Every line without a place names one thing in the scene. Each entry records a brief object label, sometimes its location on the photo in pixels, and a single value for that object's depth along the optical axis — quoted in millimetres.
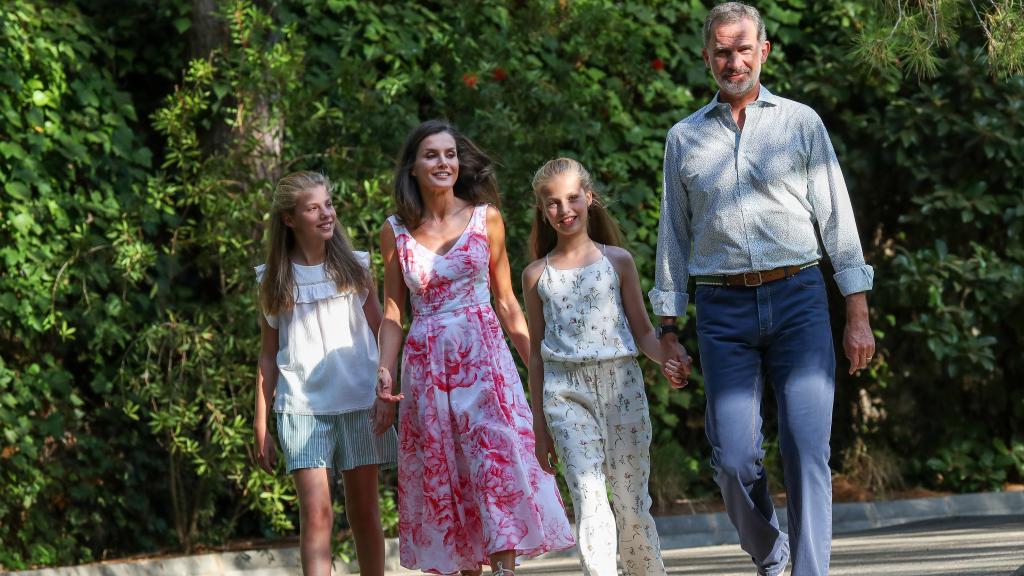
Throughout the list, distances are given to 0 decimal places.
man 9242
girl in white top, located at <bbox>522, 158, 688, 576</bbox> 9913
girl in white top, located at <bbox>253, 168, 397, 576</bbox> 11030
